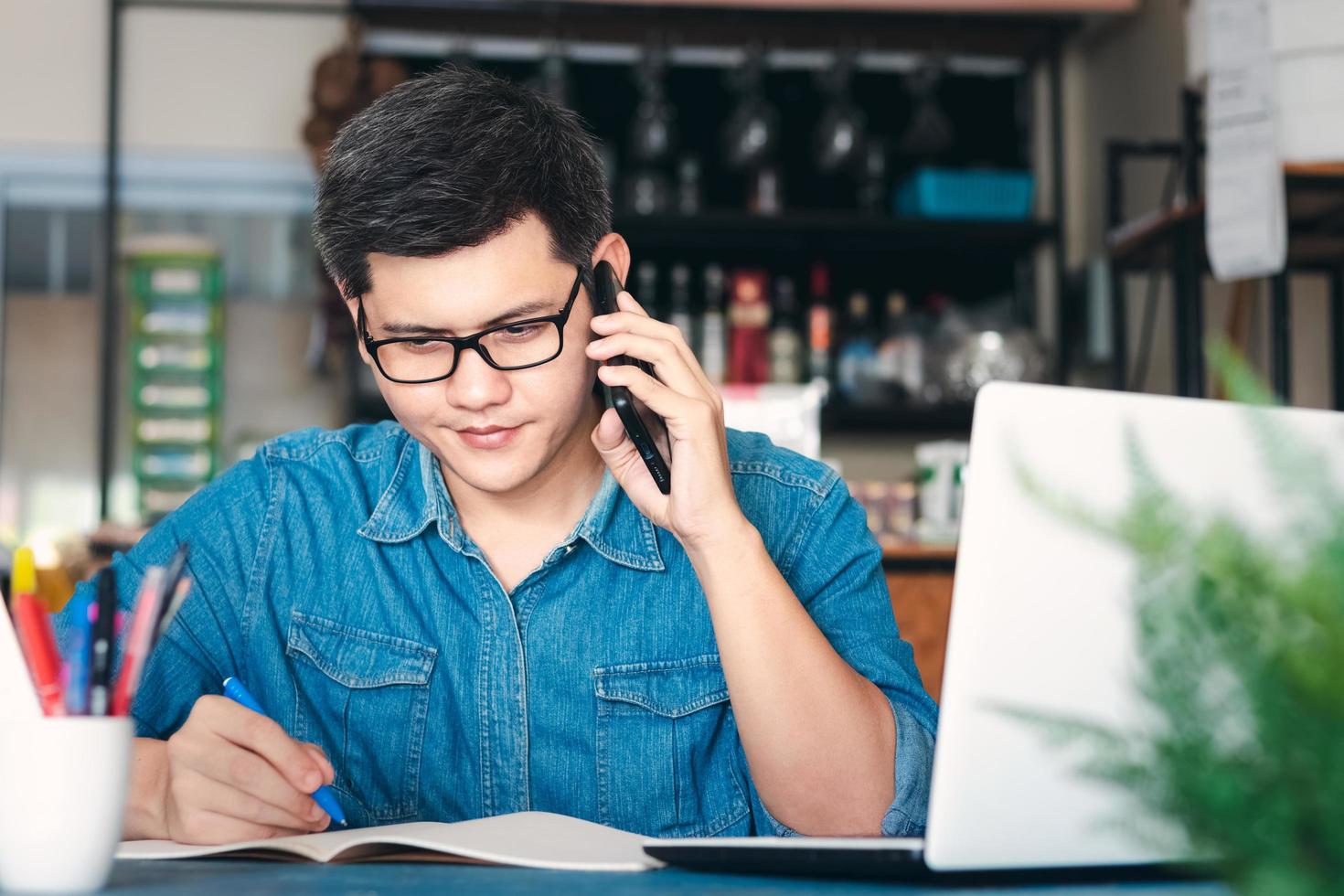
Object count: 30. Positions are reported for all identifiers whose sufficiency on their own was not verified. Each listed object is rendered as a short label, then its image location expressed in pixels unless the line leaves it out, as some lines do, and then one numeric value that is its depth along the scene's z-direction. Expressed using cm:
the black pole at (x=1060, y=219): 351
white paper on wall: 188
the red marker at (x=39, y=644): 63
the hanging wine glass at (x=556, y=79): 308
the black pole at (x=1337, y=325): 249
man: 94
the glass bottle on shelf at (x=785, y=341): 337
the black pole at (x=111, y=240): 349
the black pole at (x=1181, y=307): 215
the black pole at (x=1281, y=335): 197
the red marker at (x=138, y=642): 62
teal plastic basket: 345
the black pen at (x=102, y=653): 61
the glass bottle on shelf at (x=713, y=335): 333
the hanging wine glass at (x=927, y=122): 321
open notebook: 69
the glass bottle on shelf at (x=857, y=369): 342
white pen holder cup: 58
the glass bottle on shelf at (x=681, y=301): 336
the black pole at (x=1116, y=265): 253
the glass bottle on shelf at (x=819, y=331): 333
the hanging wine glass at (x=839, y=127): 315
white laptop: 55
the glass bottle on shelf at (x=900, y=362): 340
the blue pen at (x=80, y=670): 61
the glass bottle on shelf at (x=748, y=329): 334
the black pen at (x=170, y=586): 61
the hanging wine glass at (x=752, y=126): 315
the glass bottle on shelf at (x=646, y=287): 334
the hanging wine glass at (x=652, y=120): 314
